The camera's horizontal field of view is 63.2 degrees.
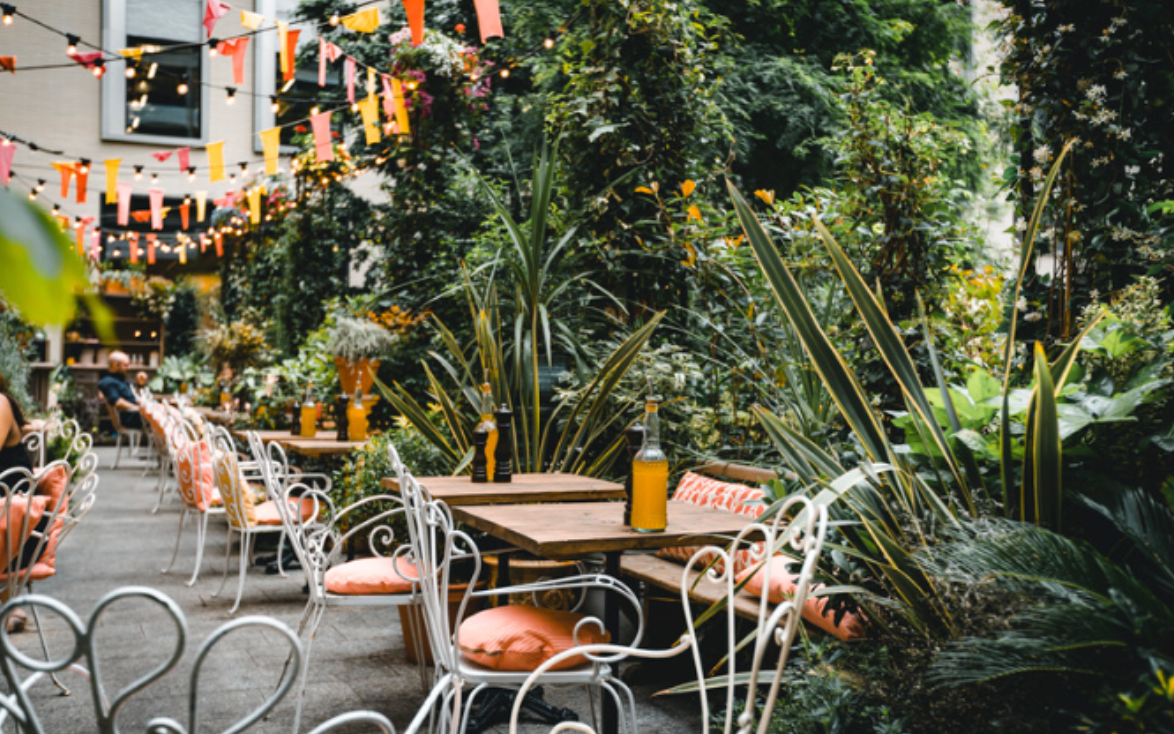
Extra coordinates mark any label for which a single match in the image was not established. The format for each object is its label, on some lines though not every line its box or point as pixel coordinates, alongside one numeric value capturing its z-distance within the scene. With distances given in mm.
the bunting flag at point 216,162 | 7055
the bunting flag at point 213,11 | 5801
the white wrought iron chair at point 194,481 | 5086
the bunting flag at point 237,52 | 5965
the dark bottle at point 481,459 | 3457
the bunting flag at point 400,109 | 6273
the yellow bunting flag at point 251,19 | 5797
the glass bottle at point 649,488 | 2494
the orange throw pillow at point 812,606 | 2238
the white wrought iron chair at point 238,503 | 4492
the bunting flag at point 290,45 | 5889
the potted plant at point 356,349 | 6078
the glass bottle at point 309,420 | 5789
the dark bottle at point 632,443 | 2559
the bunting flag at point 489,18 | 4066
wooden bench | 2807
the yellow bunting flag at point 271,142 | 6543
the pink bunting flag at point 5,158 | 6758
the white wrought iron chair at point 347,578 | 3023
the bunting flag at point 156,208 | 9492
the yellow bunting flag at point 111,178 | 7381
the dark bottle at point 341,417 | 5371
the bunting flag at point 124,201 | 8734
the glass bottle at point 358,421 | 5414
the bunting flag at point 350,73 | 6616
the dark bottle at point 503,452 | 3434
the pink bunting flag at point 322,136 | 6547
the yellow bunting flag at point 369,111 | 6203
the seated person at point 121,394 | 10770
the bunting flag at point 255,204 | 8969
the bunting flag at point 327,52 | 6547
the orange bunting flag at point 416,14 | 4203
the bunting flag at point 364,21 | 5492
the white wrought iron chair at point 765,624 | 1267
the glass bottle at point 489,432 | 3426
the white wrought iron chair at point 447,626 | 2250
